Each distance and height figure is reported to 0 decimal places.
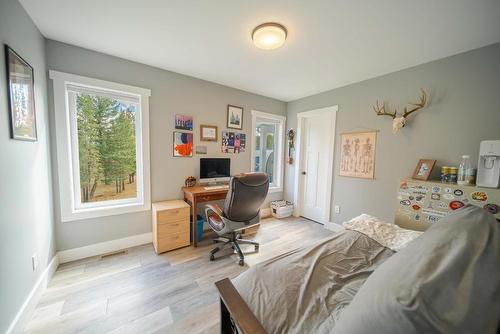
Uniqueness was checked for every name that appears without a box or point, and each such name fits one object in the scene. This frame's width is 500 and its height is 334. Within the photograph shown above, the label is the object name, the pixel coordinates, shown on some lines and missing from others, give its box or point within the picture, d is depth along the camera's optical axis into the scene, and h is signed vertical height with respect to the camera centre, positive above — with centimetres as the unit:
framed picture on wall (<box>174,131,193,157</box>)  272 +13
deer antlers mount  221 +59
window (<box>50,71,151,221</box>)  207 +6
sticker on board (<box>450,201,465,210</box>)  177 -43
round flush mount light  162 +108
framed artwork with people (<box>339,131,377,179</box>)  270 +5
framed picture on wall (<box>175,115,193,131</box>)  270 +45
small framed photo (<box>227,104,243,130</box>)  317 +65
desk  250 -60
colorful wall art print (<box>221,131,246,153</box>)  318 +22
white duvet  137 -60
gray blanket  79 -68
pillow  44 -35
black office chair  203 -61
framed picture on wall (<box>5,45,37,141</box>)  132 +41
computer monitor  291 -26
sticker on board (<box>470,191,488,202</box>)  165 -32
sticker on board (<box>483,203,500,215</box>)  160 -41
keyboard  272 -50
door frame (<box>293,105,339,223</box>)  316 -4
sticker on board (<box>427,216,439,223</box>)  191 -62
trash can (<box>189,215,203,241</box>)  266 -110
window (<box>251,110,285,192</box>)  381 +15
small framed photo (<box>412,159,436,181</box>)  209 -12
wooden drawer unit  231 -94
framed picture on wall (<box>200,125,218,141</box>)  293 +34
